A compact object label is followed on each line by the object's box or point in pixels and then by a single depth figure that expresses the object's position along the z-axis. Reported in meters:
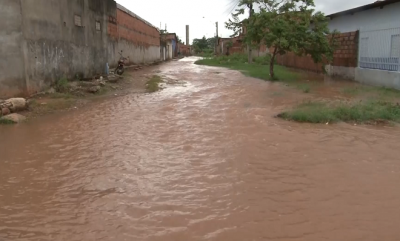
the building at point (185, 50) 71.25
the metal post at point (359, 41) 16.34
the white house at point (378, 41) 13.35
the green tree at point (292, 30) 15.68
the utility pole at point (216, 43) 56.12
